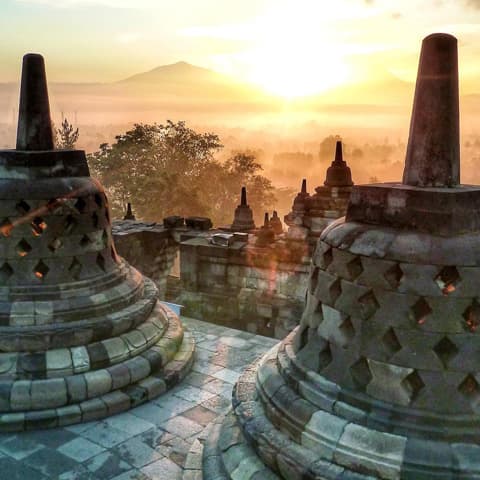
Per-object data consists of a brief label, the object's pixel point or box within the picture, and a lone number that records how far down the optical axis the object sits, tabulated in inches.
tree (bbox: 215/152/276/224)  1595.7
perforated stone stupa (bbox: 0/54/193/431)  207.2
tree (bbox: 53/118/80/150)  1250.8
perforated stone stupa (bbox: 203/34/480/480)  124.1
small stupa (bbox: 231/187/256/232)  710.5
